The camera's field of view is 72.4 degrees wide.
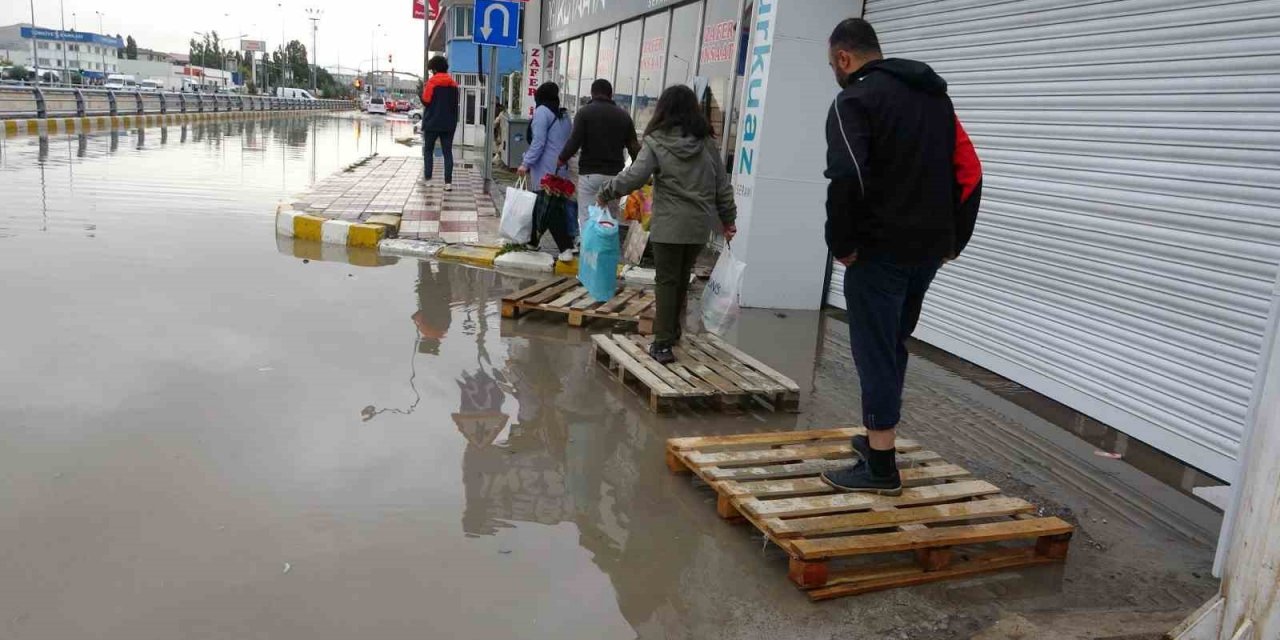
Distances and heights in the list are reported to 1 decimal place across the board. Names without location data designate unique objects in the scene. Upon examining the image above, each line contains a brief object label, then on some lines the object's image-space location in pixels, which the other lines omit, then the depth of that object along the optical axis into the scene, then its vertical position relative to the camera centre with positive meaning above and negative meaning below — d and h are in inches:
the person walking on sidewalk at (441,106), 532.4 +10.9
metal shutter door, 171.8 -4.8
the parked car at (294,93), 3137.3 +63.2
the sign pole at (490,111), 525.3 +10.4
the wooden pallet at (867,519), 128.2 -54.4
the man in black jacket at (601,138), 327.0 +0.5
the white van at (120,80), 3056.1 +56.3
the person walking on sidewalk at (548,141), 361.4 -3.0
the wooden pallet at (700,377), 201.0 -53.8
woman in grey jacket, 213.9 -10.4
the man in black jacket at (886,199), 134.9 -5.1
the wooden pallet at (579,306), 270.2 -52.0
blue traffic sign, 474.0 +56.8
